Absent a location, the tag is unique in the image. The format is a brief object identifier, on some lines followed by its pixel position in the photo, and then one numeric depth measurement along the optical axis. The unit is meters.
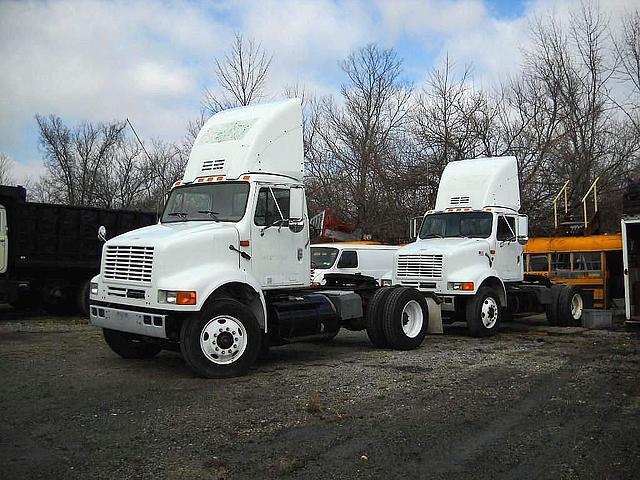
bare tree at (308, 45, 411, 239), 28.25
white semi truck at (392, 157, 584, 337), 12.70
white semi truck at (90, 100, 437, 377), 7.98
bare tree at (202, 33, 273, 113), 24.47
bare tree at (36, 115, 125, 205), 40.00
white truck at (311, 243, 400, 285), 18.17
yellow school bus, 17.61
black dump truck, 14.59
